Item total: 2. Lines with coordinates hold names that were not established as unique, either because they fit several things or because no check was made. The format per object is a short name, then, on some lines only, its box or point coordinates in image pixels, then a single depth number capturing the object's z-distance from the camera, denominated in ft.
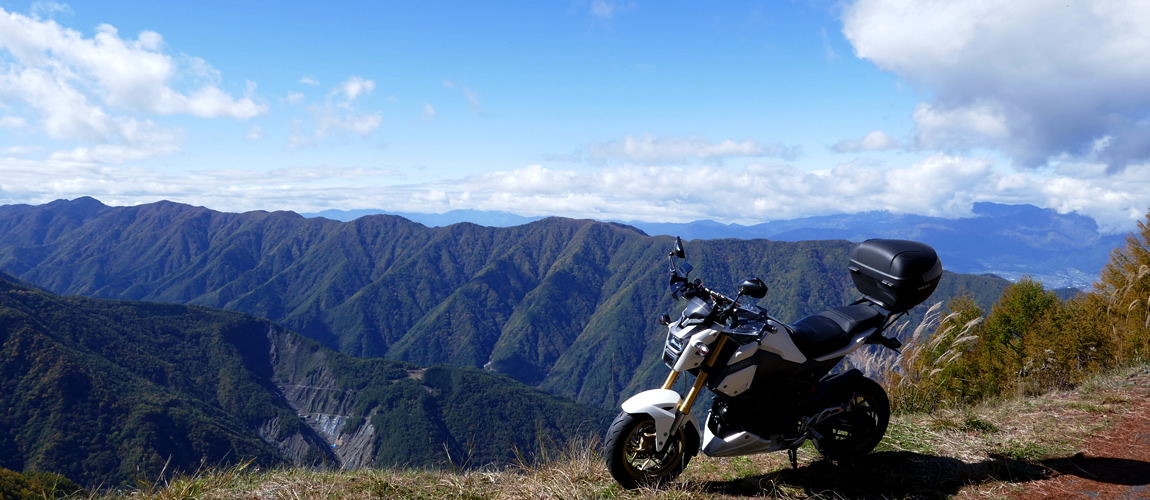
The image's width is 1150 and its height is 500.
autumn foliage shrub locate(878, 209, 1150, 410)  25.52
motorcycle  15.67
